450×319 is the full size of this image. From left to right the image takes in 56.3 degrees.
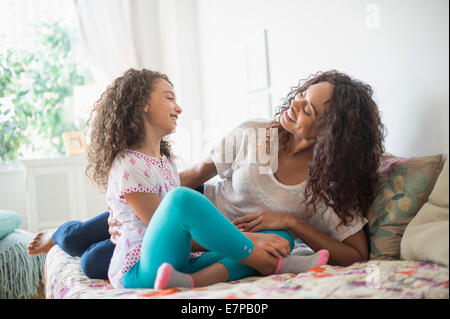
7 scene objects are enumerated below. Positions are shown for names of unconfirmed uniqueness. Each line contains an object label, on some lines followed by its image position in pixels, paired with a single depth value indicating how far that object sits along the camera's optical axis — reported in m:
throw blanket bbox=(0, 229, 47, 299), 2.27
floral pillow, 1.28
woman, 1.35
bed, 0.96
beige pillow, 1.03
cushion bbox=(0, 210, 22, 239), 2.41
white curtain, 3.83
